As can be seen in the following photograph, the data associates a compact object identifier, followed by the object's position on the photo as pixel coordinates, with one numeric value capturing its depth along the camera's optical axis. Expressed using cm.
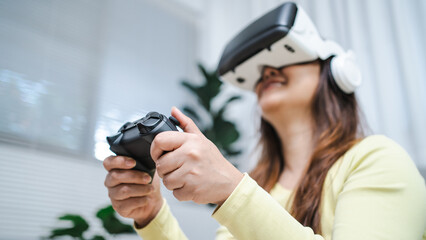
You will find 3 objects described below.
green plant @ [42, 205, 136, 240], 118
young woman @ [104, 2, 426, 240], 47
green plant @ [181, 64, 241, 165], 192
